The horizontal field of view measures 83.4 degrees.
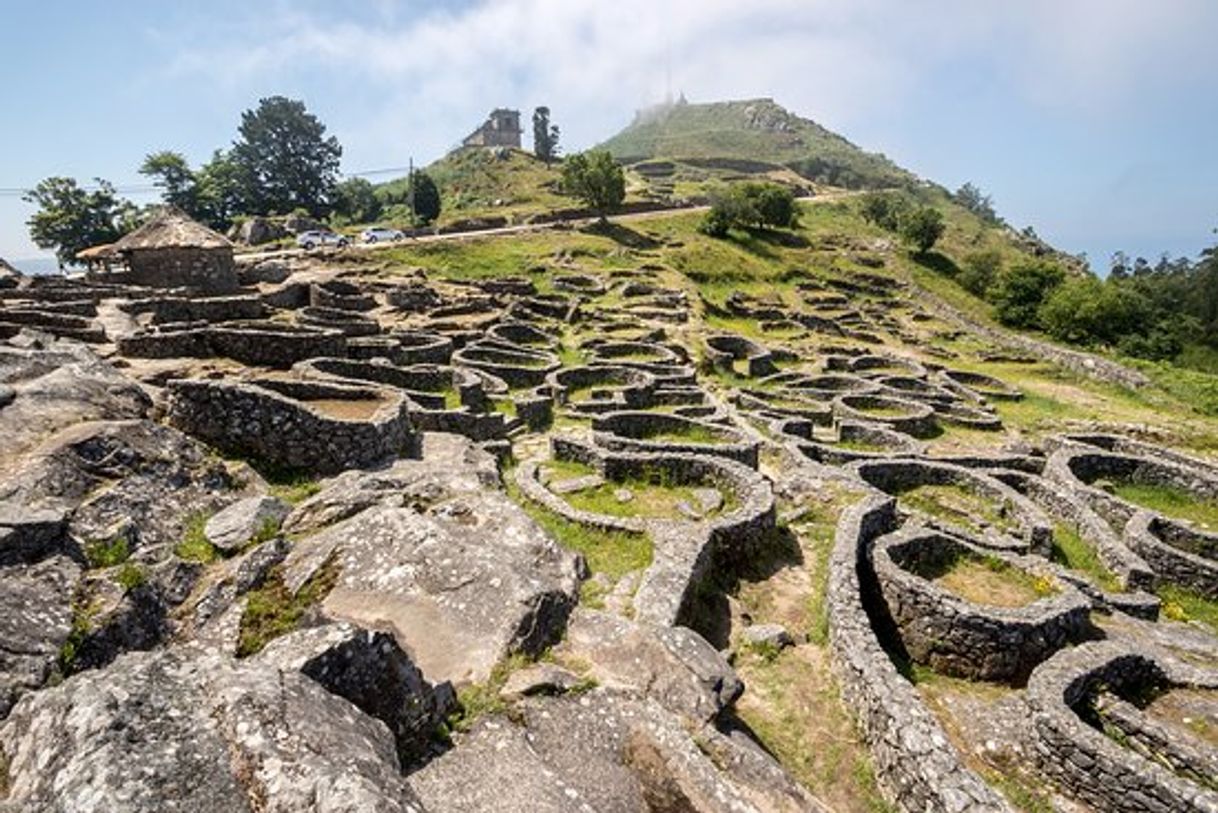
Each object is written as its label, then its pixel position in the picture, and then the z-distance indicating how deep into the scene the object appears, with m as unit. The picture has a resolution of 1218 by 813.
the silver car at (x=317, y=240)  65.75
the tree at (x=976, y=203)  172.50
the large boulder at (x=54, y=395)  11.32
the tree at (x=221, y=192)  87.31
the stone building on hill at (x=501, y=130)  171.50
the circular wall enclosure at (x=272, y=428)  13.94
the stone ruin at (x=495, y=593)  5.84
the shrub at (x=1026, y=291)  77.69
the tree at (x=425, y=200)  90.44
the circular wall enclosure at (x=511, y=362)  32.88
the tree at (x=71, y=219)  66.88
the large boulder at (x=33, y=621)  6.27
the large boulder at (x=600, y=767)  7.01
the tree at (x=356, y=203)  102.19
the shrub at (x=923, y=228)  93.44
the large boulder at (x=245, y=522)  10.26
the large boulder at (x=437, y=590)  9.12
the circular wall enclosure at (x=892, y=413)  30.61
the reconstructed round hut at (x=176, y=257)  41.03
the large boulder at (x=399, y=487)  11.61
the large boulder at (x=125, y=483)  9.56
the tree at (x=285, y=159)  95.50
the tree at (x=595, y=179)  85.44
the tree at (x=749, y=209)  91.56
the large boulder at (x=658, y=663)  9.42
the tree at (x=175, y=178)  82.44
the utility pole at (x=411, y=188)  84.06
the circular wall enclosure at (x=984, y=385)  41.69
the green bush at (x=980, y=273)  87.56
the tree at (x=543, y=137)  139.00
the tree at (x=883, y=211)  107.94
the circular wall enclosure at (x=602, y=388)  29.55
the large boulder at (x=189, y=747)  4.64
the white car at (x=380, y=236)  69.06
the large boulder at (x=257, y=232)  73.19
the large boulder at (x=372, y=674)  6.63
